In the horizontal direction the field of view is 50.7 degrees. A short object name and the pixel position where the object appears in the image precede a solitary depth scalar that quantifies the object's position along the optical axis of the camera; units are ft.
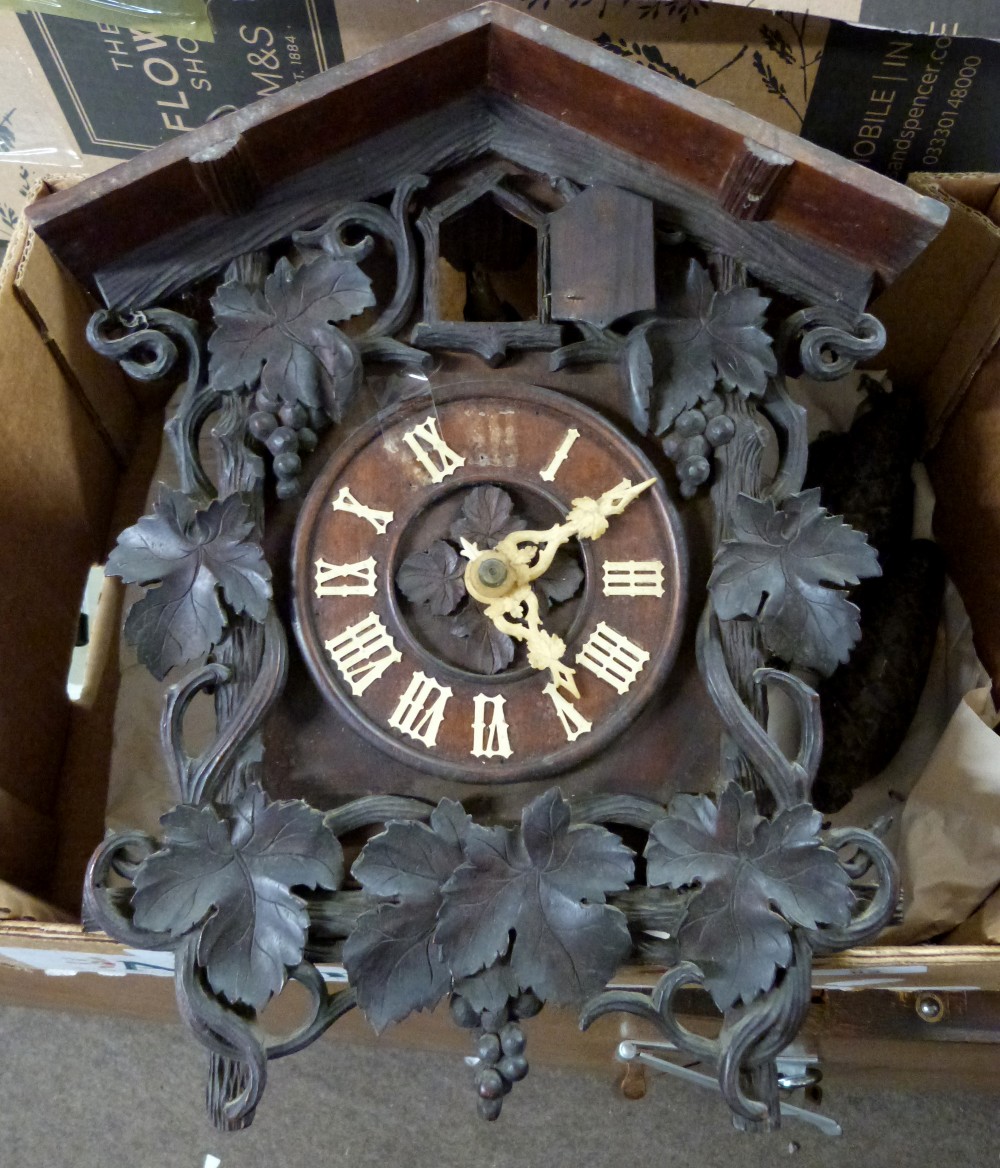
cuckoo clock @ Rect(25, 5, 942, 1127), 2.48
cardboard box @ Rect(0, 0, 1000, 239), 3.45
